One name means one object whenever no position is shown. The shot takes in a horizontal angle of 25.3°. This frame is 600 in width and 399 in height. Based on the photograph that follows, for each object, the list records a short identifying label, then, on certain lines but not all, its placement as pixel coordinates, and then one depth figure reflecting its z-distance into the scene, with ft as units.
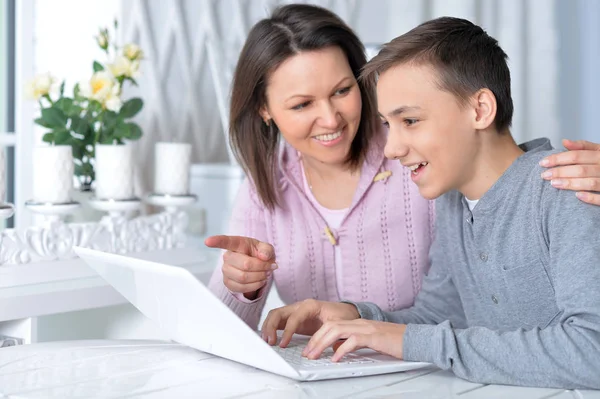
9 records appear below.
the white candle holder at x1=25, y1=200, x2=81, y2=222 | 8.10
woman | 7.49
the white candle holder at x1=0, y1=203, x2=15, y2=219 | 7.68
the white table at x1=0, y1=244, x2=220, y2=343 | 7.58
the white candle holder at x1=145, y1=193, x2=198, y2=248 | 8.79
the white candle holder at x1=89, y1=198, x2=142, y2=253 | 8.42
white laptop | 5.84
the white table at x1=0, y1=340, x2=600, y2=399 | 5.84
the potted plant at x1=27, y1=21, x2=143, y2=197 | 8.44
